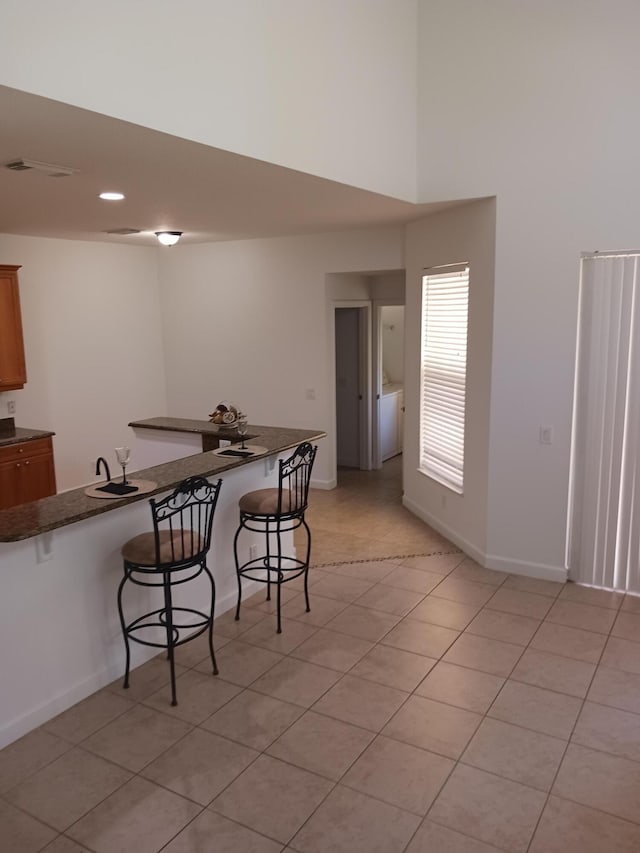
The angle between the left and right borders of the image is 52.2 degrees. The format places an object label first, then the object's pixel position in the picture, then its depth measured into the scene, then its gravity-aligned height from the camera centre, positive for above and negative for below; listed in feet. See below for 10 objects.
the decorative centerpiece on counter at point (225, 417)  17.47 -2.46
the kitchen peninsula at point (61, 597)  10.03 -4.39
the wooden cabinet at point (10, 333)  19.39 -0.14
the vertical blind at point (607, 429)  14.11 -2.53
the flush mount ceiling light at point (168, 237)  19.00 +2.53
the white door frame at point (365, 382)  25.54 -2.41
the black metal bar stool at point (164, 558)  10.82 -3.88
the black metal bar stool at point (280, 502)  13.48 -3.72
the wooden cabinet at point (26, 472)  18.92 -4.26
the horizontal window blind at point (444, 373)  17.44 -1.50
